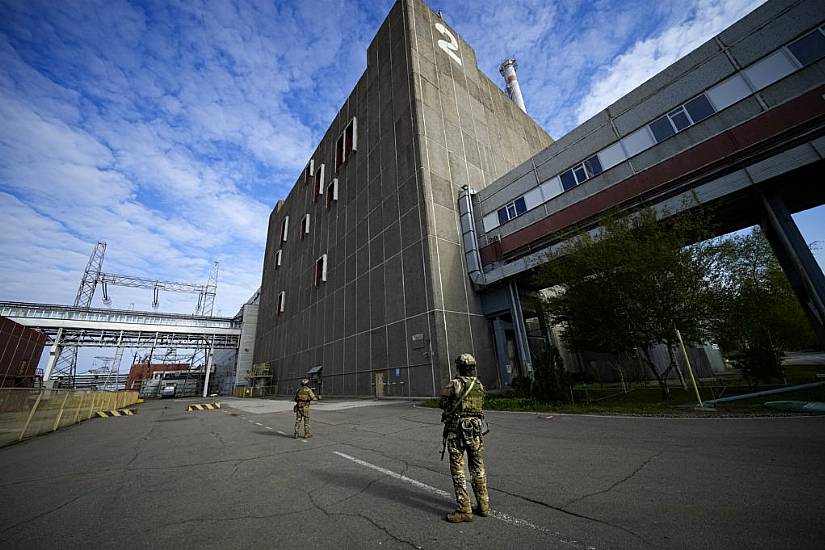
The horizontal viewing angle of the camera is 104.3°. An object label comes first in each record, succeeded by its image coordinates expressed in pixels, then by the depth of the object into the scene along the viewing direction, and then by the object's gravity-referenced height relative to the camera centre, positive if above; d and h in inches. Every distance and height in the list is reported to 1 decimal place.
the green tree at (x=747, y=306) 468.1 +84.9
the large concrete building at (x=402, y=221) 778.8 +495.6
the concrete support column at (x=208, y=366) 1983.0 +197.9
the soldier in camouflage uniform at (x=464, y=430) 144.5 -22.1
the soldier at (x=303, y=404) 354.9 -11.7
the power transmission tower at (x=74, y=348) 2011.4 +352.1
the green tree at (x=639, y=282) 454.6 +124.3
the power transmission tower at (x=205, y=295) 3006.9 +926.5
